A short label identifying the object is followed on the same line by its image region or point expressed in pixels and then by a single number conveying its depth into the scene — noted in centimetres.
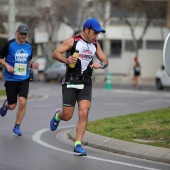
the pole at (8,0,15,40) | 2748
